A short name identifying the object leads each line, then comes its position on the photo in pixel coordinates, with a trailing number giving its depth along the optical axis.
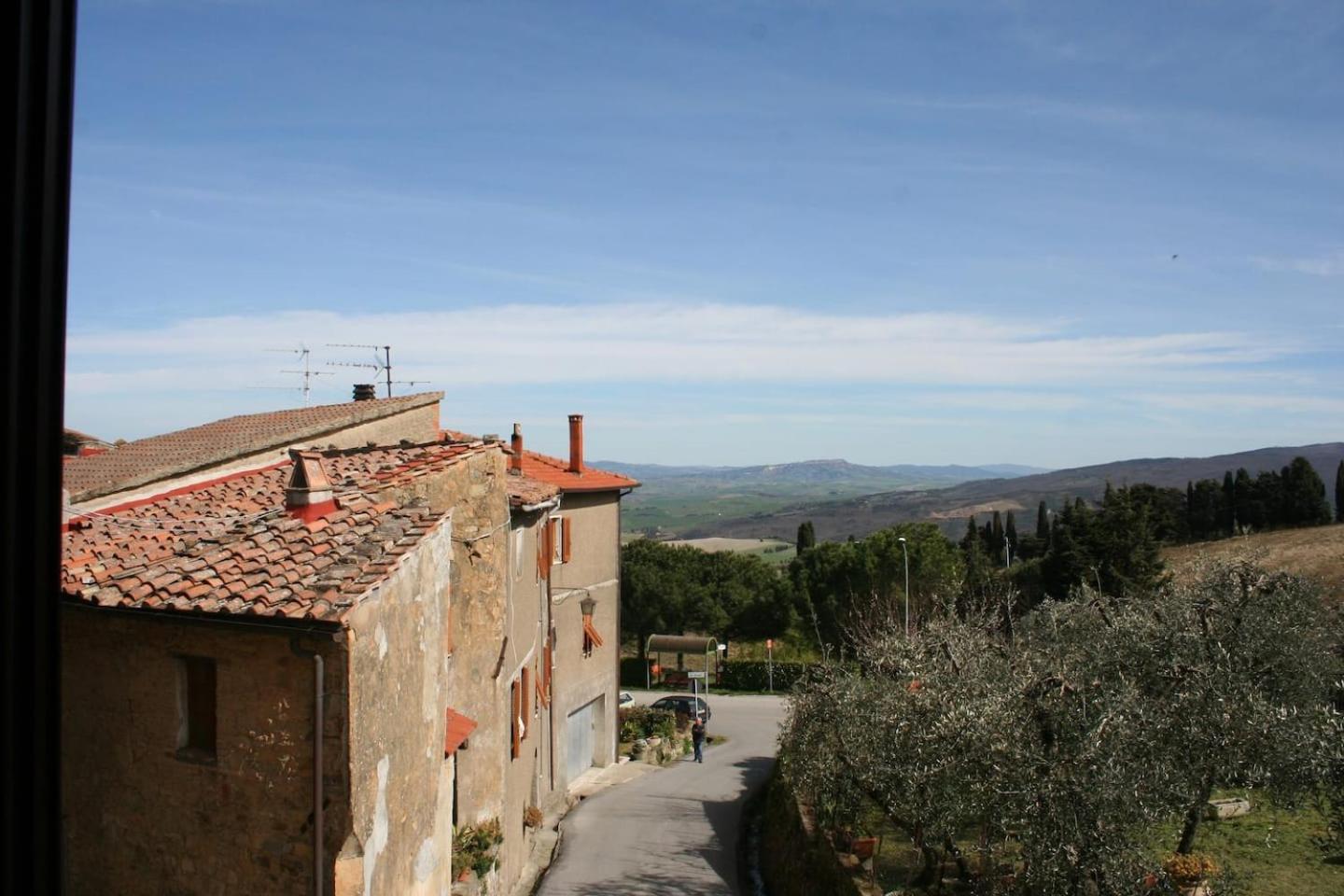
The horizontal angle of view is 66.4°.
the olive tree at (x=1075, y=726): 11.08
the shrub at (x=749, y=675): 50.74
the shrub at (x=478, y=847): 13.80
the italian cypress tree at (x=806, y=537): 74.50
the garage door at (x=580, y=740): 27.39
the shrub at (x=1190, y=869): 13.63
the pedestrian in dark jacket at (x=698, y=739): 31.50
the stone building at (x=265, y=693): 8.07
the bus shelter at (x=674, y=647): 50.25
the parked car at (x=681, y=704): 37.19
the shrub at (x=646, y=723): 34.00
